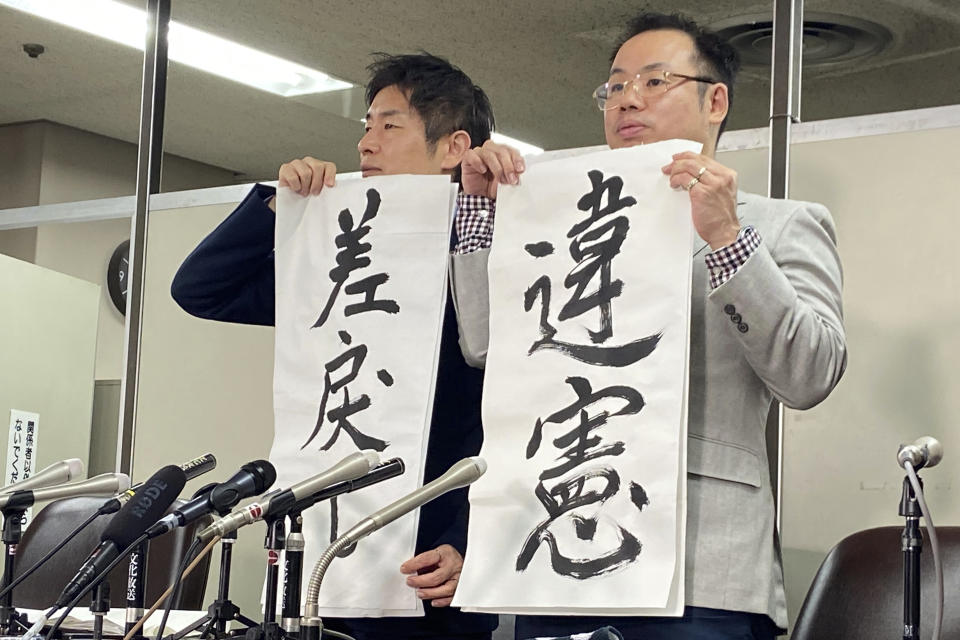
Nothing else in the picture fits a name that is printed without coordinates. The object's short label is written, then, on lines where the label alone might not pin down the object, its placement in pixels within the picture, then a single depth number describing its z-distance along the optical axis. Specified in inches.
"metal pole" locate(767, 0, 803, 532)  169.4
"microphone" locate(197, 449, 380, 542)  127.0
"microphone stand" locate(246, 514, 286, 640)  128.4
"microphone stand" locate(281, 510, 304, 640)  128.6
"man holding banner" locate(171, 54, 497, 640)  150.0
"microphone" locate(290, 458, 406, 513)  130.4
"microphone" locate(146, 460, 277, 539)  128.3
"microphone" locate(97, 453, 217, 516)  142.7
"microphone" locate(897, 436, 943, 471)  135.1
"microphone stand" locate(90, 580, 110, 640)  139.2
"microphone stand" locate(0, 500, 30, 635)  149.7
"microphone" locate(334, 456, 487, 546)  129.8
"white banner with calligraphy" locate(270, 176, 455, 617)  147.2
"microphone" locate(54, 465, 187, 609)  131.1
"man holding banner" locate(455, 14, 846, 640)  134.8
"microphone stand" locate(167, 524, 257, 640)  141.1
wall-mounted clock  328.6
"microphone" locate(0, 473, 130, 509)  149.2
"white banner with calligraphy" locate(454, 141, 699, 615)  136.0
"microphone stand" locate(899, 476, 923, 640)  133.3
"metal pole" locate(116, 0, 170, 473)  211.1
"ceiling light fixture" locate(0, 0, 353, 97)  288.6
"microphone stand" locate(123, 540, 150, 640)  146.7
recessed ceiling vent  259.3
